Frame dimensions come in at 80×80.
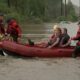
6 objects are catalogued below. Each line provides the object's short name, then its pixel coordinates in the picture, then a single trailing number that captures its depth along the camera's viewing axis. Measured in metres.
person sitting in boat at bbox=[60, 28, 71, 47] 14.90
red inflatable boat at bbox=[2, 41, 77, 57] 14.50
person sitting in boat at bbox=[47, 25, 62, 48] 14.81
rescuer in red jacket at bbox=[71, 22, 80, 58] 14.55
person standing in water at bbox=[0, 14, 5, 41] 15.91
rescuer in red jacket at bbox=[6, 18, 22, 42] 15.66
